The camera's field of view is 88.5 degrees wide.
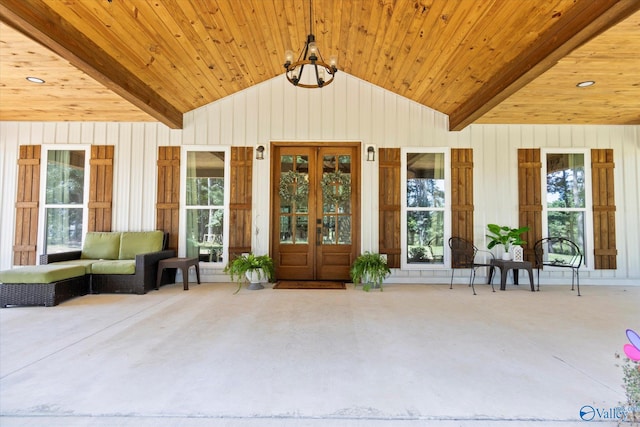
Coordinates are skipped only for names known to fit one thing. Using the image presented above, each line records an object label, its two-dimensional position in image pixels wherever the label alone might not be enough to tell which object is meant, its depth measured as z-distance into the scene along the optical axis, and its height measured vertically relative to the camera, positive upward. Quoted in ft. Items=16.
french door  18.52 +0.58
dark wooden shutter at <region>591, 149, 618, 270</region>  18.07 +0.85
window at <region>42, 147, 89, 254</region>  18.43 +1.28
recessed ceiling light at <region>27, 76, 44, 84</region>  13.44 +5.86
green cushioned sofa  15.02 -1.81
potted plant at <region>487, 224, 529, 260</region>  16.79 -0.64
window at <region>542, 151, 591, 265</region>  18.35 +1.63
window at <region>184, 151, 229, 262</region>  18.42 +0.99
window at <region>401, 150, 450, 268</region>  18.38 +0.95
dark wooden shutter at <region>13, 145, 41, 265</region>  18.21 +0.88
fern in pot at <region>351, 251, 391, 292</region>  16.49 -2.35
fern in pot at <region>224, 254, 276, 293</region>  16.38 -2.31
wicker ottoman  12.59 -2.53
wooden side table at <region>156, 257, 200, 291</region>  16.03 -2.13
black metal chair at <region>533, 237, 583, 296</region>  17.93 -1.49
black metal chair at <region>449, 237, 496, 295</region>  17.60 -1.64
